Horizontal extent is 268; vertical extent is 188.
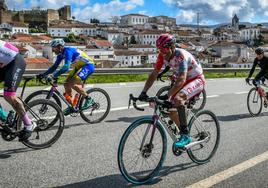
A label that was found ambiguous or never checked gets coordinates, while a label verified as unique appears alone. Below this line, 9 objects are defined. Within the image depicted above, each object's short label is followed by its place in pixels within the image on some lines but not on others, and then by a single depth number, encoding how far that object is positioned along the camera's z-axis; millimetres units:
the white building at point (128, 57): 68674
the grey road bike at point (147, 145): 3693
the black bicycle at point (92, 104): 5842
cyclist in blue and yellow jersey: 6041
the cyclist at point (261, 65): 7592
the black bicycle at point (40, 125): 4648
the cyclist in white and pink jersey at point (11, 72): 4415
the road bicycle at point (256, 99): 7725
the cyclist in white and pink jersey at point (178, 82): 4071
